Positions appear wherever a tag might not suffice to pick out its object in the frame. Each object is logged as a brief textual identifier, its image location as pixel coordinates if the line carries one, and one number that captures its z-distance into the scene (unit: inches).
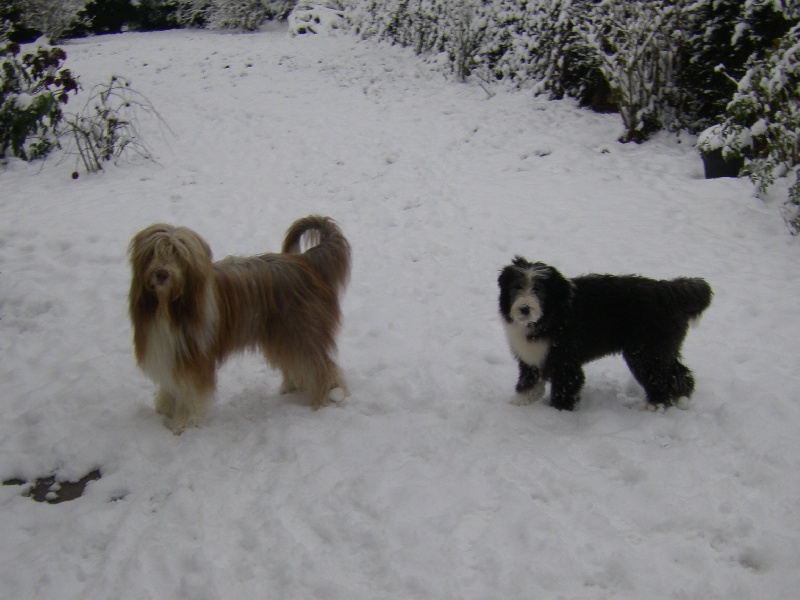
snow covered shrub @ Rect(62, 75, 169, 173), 285.4
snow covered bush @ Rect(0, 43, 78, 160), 283.3
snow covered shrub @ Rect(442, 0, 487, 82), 424.2
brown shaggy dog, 122.5
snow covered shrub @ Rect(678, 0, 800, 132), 275.3
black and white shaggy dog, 131.0
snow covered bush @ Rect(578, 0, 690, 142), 291.7
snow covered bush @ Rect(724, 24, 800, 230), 218.4
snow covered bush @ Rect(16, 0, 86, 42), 642.2
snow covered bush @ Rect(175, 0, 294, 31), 727.7
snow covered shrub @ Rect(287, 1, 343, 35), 625.6
